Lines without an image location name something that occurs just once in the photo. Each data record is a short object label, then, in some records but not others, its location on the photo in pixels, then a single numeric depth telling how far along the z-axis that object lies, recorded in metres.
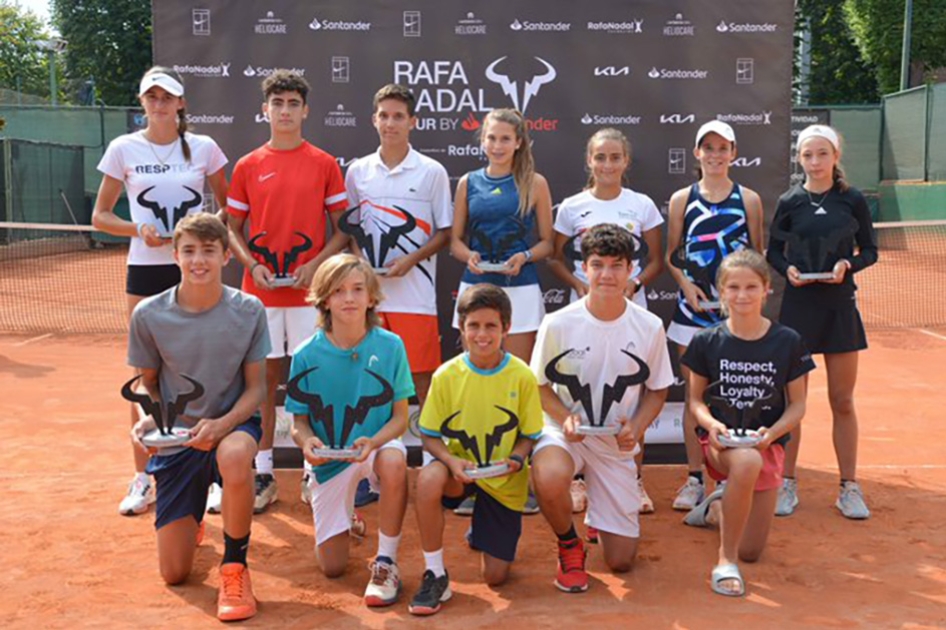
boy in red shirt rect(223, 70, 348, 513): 5.13
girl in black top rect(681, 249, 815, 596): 4.35
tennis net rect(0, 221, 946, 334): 12.71
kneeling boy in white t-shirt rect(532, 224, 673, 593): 4.34
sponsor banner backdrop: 5.93
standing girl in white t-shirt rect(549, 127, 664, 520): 5.16
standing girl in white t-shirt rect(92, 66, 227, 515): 5.04
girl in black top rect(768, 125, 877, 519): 5.05
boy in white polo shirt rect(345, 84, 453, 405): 5.24
